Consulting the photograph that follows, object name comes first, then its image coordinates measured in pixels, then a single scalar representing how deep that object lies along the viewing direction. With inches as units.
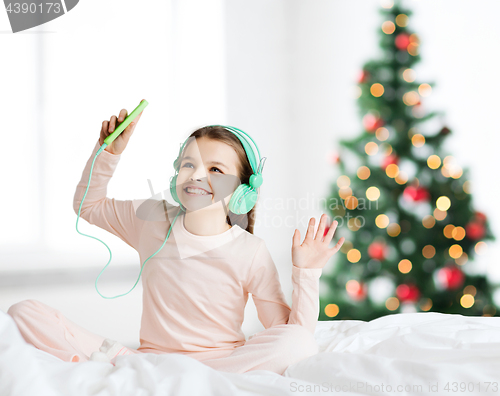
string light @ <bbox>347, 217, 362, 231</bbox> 76.7
